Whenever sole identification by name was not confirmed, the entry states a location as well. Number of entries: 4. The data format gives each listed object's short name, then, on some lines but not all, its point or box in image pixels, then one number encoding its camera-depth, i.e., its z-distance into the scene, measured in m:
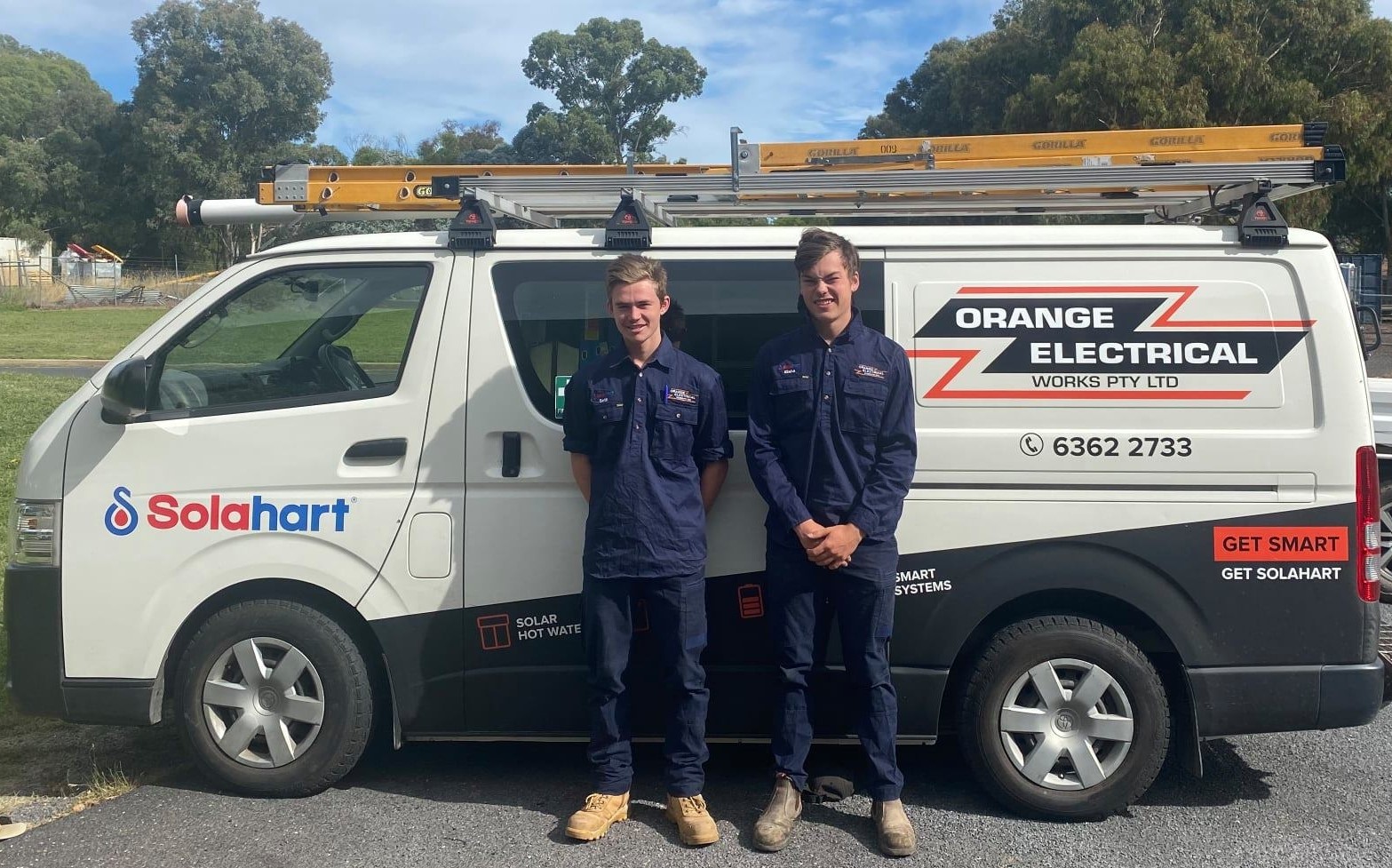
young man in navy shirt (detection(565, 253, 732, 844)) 3.62
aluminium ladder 4.08
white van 3.72
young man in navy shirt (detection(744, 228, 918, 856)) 3.57
